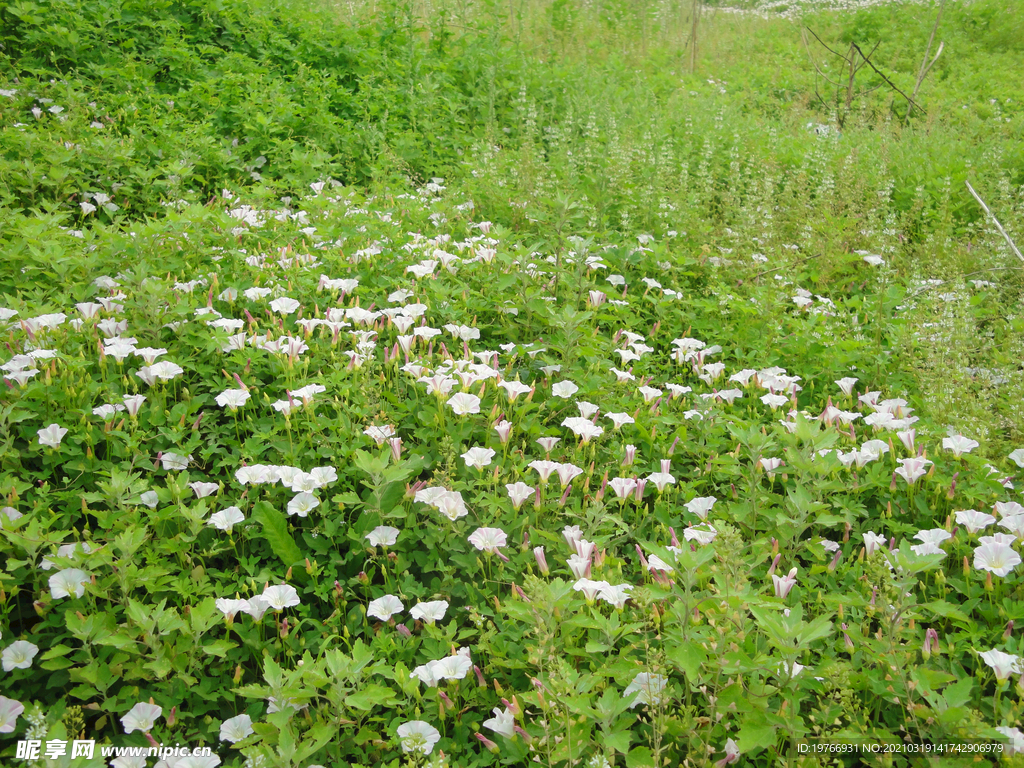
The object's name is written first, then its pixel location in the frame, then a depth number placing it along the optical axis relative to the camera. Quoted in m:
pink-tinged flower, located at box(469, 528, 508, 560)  2.61
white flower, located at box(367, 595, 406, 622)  2.41
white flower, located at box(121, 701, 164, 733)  2.11
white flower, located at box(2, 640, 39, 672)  2.26
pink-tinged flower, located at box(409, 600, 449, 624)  2.38
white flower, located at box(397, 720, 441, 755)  1.99
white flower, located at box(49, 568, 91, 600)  2.34
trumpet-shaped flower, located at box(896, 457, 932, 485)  3.01
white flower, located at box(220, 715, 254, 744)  2.09
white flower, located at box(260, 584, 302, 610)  2.39
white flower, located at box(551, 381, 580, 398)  3.40
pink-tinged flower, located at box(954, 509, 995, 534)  2.72
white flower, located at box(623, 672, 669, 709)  1.99
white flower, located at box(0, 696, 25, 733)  2.05
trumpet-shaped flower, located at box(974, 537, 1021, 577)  2.51
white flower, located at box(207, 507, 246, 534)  2.62
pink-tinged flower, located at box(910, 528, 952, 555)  2.51
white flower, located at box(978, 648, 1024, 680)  2.12
